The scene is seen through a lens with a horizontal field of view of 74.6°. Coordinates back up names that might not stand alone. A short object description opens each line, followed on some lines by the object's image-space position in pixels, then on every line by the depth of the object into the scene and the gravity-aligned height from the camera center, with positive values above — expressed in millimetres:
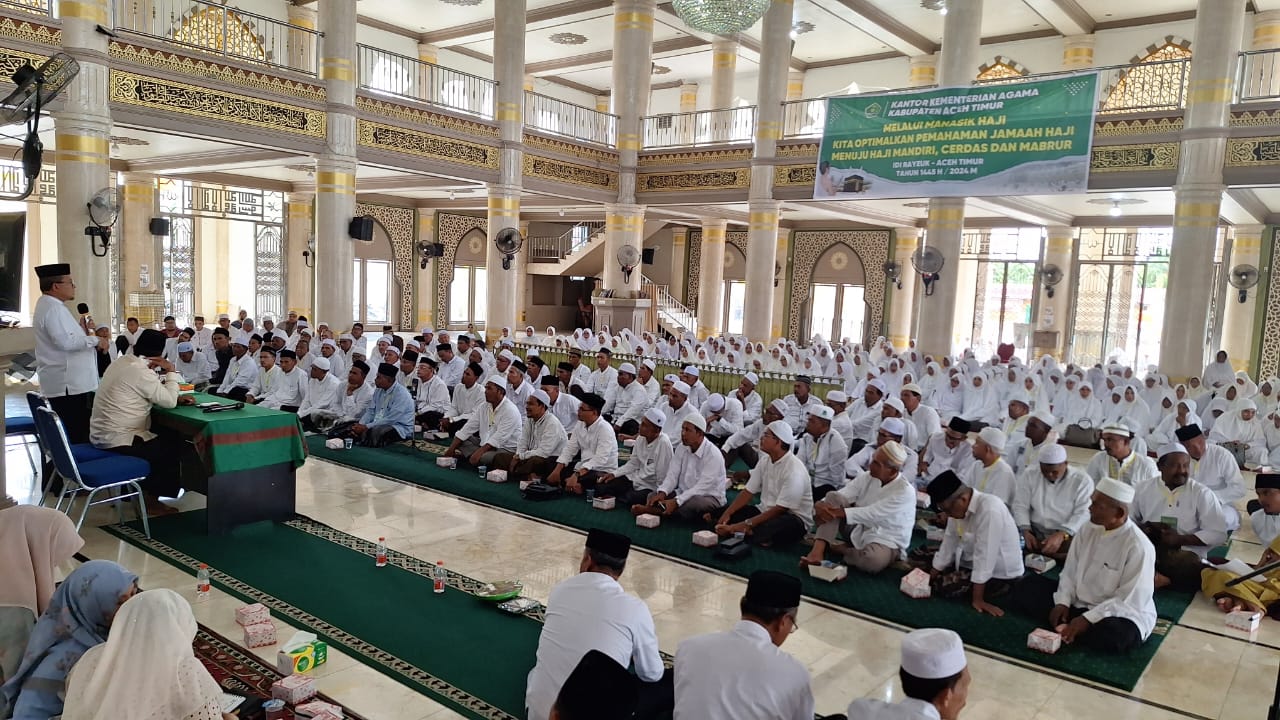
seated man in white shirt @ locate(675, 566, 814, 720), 2211 -1041
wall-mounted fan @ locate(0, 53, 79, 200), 5500 +1073
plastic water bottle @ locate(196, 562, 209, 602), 4047 -1577
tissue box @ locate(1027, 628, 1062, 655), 3771 -1536
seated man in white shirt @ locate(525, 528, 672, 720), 2604 -1095
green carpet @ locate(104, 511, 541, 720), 3367 -1612
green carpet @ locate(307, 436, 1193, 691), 3748 -1604
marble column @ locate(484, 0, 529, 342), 12172 +1825
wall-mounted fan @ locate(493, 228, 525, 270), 12398 +491
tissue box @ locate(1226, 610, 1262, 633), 4152 -1541
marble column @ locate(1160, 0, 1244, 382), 9234 +1359
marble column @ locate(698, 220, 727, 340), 15836 +95
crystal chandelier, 8461 +2753
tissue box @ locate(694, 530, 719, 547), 5113 -1546
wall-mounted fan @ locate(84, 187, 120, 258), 8289 +420
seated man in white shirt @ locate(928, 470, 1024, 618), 4074 -1176
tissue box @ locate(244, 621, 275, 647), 3537 -1560
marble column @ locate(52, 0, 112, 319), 8078 +1210
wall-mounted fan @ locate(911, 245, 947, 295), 10969 +397
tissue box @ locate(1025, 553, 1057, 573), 4773 -1502
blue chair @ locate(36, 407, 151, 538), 4383 -1151
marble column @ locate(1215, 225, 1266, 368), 13531 -26
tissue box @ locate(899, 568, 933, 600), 4453 -1546
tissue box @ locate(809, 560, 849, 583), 4641 -1564
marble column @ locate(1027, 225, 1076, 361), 15648 +52
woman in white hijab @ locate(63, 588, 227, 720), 2100 -1047
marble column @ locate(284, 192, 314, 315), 16344 +221
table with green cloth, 4969 -1187
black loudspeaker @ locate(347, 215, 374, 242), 10617 +502
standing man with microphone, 5258 -668
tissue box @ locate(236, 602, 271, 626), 3645 -1526
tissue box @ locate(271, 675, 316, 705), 3064 -1552
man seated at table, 5059 -910
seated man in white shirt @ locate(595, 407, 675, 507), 5879 -1332
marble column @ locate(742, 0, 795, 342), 12750 +1730
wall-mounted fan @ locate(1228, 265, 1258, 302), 13219 +476
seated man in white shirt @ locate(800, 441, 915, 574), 4711 -1301
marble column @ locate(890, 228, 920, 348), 17281 -30
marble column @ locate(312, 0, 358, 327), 10219 +1199
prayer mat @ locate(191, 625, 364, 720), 3160 -1598
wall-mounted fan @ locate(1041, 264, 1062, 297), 15680 +440
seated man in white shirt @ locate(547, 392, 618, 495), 6195 -1278
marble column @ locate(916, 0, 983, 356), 10758 +985
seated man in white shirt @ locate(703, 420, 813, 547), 5145 -1335
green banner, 9781 +1909
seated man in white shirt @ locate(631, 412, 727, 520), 5562 -1321
